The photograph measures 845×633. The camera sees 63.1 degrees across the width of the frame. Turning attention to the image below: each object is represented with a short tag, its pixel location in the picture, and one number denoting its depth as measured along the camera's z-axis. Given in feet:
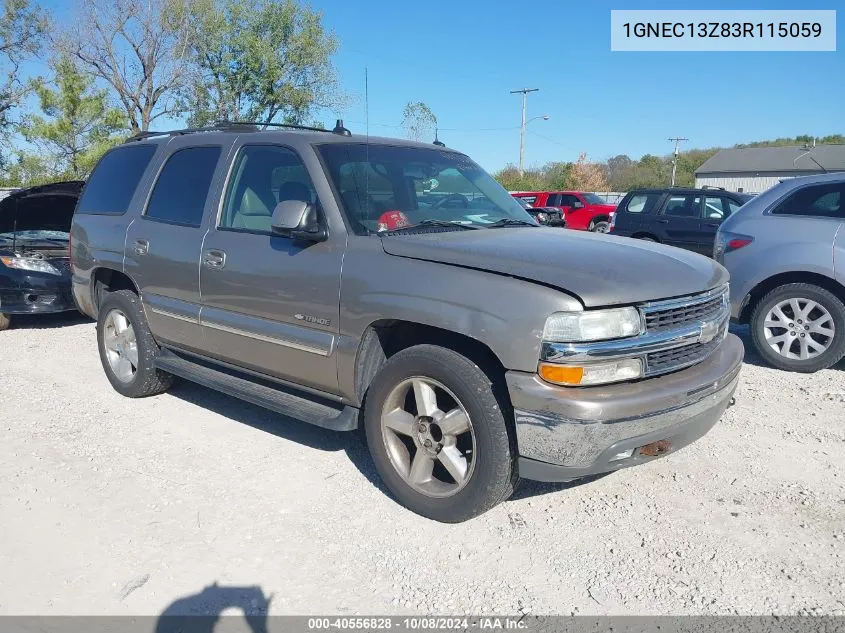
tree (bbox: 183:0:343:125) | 94.89
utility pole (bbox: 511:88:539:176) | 152.76
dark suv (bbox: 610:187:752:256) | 42.22
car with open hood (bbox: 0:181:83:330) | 25.45
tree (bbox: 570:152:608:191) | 213.87
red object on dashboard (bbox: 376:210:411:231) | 12.59
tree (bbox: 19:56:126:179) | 85.56
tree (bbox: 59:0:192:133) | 91.66
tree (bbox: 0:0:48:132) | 85.92
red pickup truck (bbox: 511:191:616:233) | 73.72
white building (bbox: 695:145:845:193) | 196.51
